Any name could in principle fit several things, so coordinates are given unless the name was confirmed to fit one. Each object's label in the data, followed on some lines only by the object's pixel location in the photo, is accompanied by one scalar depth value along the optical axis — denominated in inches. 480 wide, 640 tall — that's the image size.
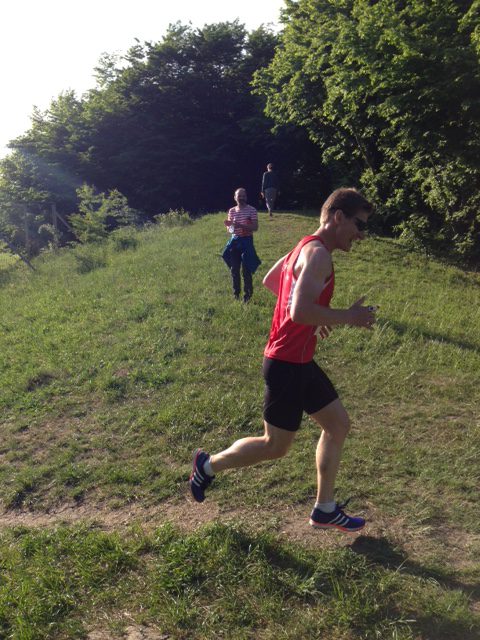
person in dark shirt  744.3
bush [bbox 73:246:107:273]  582.1
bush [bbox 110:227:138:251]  652.1
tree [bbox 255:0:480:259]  449.7
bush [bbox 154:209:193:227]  799.7
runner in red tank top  131.3
